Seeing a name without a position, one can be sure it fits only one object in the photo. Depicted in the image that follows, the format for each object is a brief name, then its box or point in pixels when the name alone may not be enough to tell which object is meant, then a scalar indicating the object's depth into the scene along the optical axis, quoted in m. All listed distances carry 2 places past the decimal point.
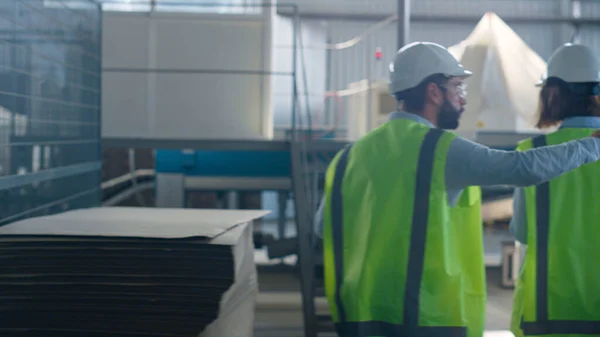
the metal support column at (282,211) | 11.02
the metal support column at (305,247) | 6.72
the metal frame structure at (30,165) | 2.69
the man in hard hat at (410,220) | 2.35
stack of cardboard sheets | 2.03
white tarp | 8.84
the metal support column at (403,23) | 5.16
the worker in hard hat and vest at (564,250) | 2.85
